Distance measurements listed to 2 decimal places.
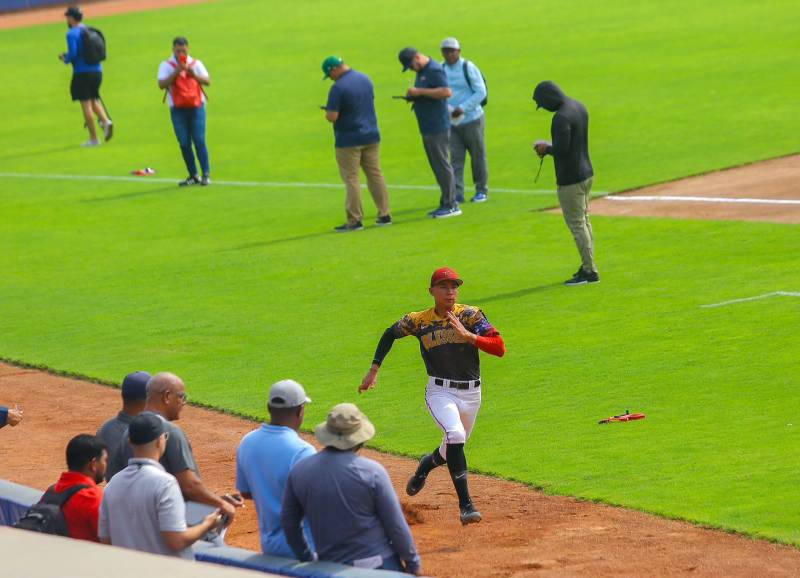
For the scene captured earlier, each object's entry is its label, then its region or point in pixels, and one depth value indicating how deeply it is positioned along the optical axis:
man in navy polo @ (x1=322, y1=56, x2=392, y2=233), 41.16
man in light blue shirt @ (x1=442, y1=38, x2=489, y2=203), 43.00
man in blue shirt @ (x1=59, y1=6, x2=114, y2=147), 61.00
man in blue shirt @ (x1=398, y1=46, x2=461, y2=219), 41.75
